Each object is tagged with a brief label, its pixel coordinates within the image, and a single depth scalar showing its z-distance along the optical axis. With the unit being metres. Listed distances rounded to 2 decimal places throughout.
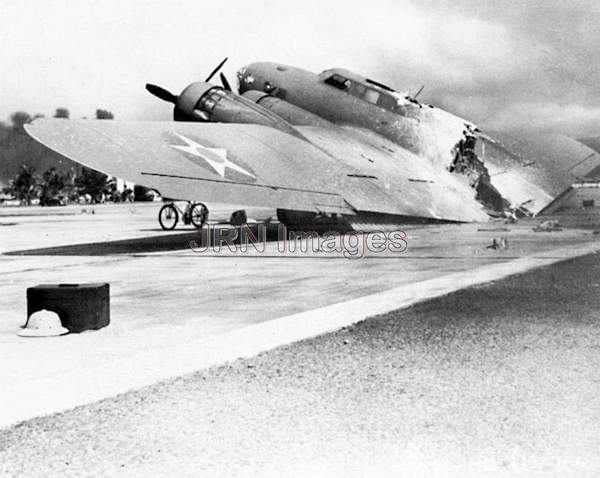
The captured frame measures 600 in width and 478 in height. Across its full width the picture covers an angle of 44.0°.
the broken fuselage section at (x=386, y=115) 24.58
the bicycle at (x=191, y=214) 27.12
